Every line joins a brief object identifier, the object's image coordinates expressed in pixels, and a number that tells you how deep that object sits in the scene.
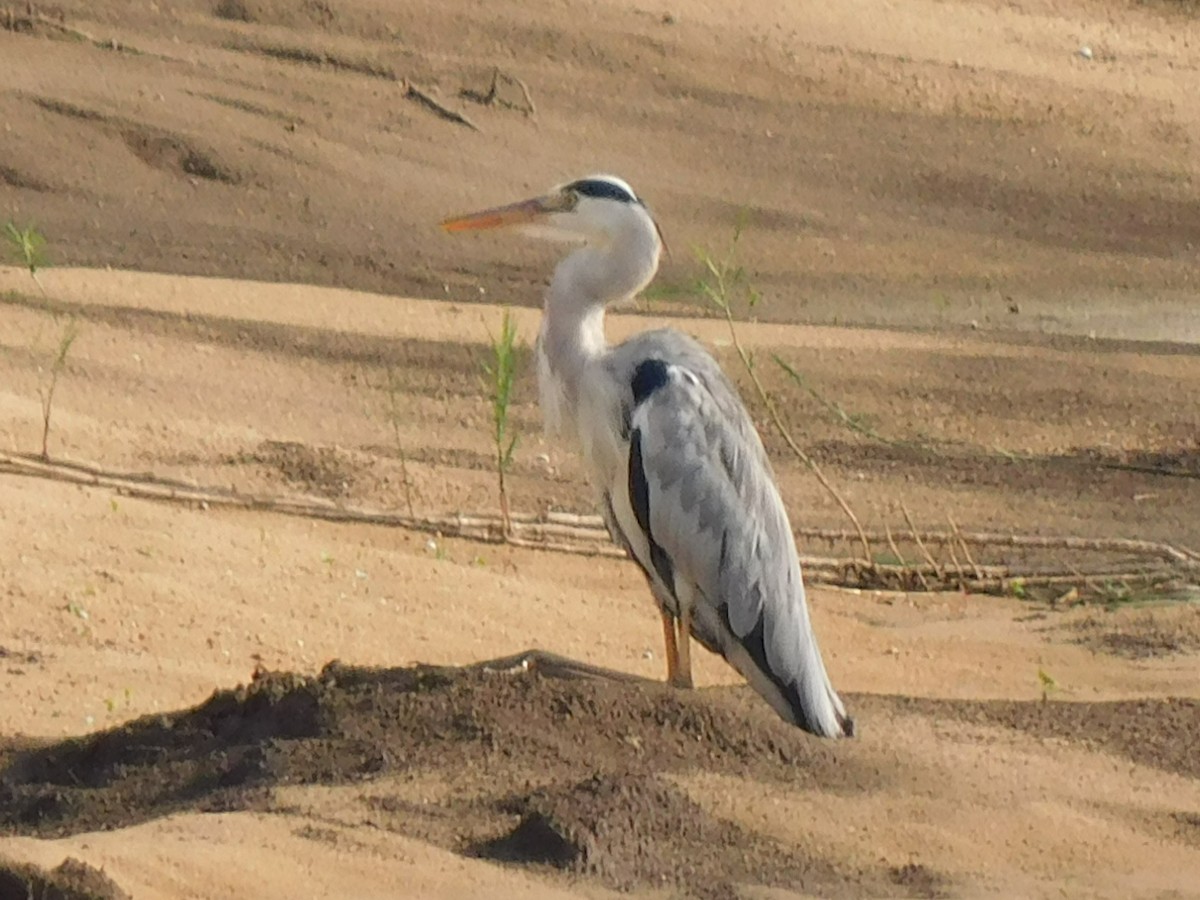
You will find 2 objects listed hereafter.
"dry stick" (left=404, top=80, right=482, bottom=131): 35.59
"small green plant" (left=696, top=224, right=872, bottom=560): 16.30
